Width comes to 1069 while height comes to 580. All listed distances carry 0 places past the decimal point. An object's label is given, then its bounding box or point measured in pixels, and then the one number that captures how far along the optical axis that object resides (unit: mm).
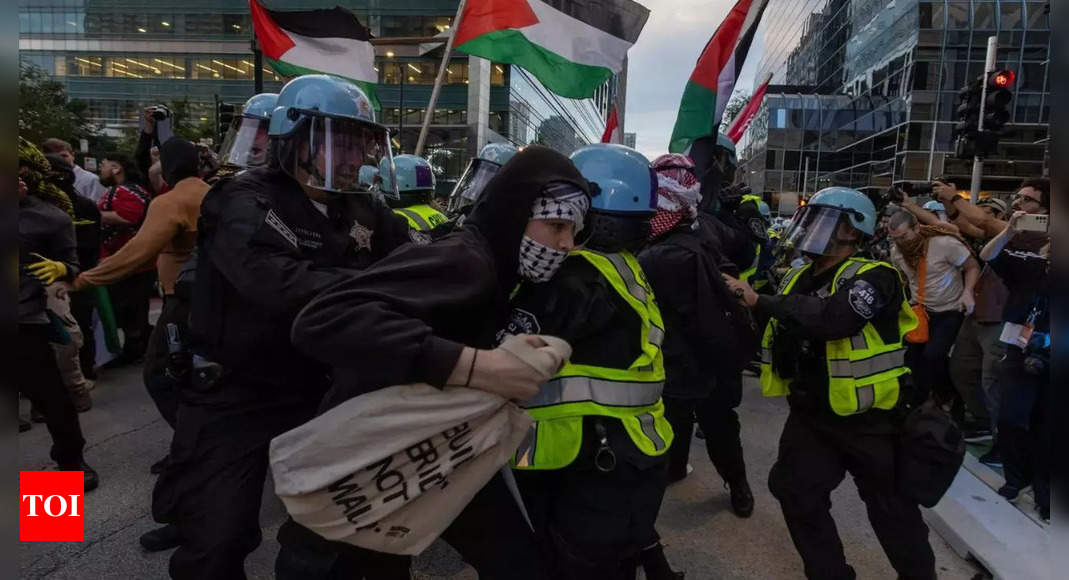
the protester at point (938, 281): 5680
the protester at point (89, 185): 8133
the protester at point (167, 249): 3361
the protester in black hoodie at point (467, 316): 1637
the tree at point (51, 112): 31781
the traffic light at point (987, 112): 8867
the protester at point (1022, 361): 4215
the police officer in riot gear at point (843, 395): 2852
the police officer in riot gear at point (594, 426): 2129
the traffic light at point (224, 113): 10530
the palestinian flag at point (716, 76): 4676
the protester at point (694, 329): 3418
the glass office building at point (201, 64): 53562
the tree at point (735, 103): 54494
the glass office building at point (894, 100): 35469
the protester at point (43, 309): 3744
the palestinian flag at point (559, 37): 5945
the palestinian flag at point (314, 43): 6793
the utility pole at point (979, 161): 8922
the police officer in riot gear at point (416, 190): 4922
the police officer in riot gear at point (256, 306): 2170
